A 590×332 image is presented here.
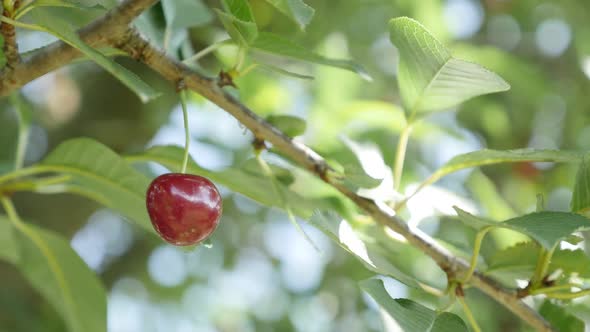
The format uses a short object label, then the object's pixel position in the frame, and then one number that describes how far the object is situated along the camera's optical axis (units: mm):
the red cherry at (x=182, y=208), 697
